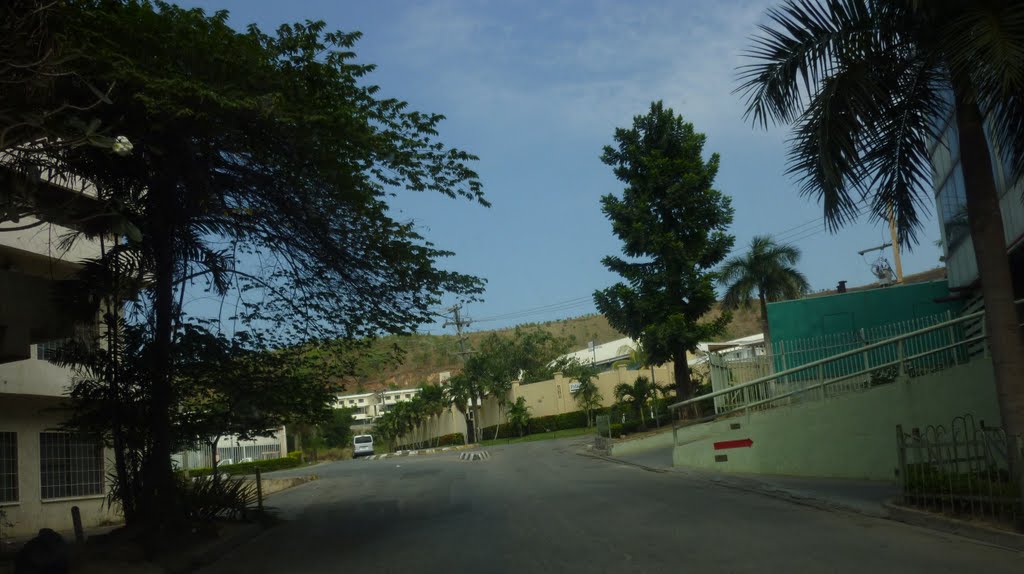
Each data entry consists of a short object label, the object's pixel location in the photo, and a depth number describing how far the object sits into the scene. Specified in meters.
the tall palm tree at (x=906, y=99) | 8.59
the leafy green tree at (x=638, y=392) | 37.66
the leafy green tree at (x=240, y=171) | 10.20
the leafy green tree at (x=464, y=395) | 60.56
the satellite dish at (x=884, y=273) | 33.41
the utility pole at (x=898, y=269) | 39.57
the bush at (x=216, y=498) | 13.35
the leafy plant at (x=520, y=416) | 55.59
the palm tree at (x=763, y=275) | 39.34
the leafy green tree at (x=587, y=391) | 51.97
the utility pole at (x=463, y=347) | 60.03
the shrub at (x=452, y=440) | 62.34
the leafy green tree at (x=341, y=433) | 90.75
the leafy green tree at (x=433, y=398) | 65.12
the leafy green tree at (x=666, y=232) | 28.50
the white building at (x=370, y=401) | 126.74
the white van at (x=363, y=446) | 62.25
